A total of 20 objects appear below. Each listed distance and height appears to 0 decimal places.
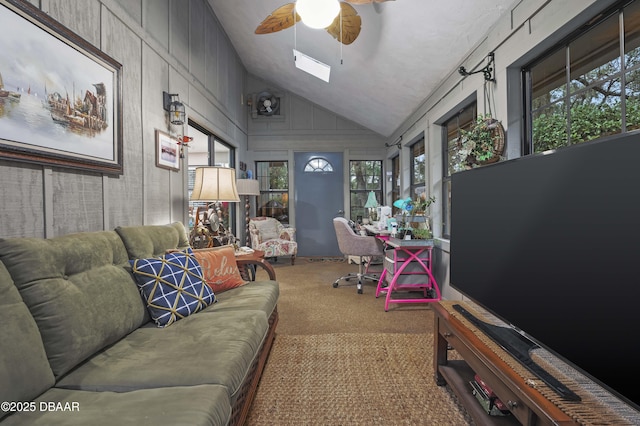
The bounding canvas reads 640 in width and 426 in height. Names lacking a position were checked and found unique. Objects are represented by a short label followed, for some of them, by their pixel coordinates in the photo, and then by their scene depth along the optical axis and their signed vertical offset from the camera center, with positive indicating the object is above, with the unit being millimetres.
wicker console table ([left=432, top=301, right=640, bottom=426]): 836 -569
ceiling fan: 2074 +1400
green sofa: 882 -575
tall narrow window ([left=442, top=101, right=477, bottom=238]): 3125 +655
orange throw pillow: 2101 -413
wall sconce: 2635 +924
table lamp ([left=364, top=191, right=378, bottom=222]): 5266 +97
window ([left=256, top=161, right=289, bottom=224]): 6066 +430
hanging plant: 2137 +502
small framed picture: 2506 +536
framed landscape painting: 1277 +593
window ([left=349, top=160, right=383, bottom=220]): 6129 +607
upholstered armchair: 5129 -465
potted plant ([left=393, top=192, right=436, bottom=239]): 3215 -89
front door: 6066 +362
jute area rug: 1510 -1035
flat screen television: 794 -150
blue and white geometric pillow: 1574 -423
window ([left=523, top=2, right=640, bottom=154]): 1406 +681
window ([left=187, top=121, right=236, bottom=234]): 3312 +768
